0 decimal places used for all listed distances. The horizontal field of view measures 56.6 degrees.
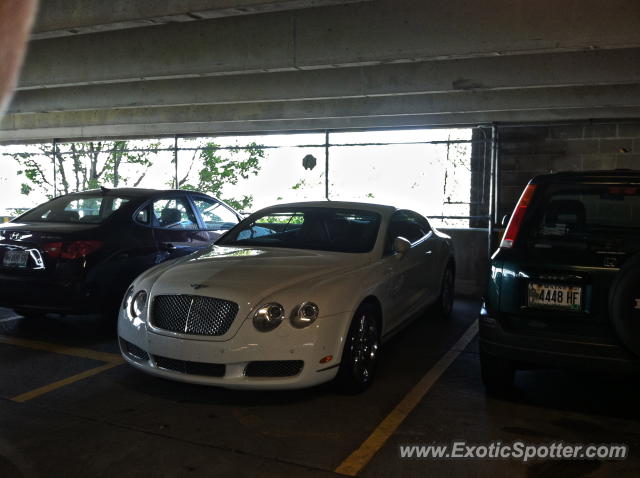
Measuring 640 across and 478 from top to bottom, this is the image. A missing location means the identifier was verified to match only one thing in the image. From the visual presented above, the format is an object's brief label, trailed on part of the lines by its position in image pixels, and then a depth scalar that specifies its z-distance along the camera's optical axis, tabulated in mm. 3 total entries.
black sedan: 5918
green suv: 3875
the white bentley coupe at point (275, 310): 4230
